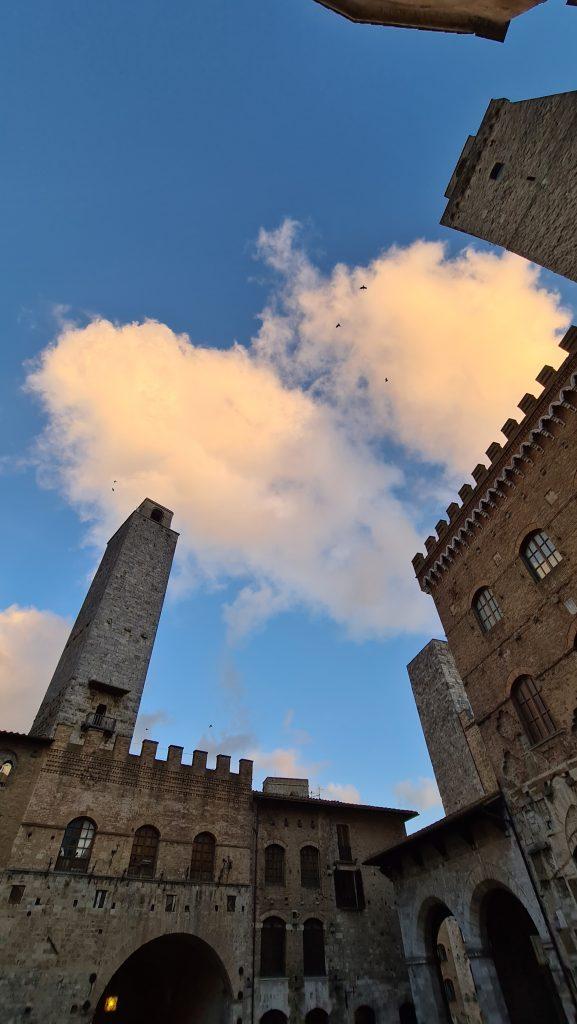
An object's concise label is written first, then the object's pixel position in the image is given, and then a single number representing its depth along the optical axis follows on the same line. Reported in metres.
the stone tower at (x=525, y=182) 12.75
